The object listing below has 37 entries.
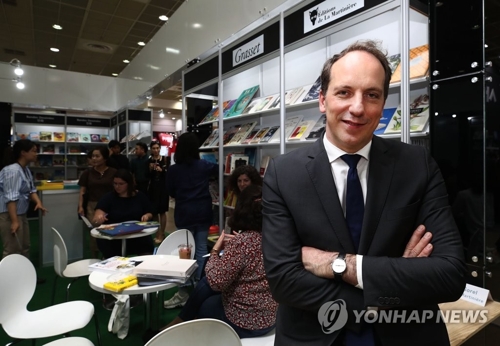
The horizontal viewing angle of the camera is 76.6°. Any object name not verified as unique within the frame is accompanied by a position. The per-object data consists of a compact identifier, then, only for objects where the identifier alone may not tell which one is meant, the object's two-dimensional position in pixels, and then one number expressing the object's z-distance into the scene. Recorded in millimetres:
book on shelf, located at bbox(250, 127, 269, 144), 3287
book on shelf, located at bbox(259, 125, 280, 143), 3178
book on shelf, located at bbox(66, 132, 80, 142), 9227
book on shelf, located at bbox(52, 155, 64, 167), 9125
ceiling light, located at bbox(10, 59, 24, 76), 7223
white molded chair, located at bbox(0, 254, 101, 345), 1949
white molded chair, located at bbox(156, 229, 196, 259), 2861
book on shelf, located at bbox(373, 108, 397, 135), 2152
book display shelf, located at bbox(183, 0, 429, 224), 2064
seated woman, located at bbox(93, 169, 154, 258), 3508
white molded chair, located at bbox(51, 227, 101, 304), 2852
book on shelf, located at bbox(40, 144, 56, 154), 8945
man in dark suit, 916
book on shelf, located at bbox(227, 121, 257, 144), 3557
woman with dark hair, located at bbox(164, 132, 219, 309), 3502
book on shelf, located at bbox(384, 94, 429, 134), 1966
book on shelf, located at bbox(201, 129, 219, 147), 4223
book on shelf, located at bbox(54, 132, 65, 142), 9062
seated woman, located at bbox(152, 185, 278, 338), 1872
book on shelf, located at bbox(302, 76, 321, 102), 2672
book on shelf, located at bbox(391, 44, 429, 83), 1938
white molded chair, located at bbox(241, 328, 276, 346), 1813
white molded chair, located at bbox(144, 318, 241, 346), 1171
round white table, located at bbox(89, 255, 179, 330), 2023
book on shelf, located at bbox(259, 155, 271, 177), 3409
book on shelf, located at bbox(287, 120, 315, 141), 2786
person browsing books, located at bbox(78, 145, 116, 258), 4262
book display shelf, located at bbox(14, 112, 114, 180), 8812
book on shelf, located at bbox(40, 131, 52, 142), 8891
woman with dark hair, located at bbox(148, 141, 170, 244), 5320
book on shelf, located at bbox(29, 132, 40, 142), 8766
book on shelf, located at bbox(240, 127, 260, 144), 3416
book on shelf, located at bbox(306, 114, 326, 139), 2644
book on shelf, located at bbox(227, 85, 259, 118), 3586
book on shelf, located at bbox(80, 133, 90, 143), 9483
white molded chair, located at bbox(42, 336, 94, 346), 1797
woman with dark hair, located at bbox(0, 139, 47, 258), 3689
